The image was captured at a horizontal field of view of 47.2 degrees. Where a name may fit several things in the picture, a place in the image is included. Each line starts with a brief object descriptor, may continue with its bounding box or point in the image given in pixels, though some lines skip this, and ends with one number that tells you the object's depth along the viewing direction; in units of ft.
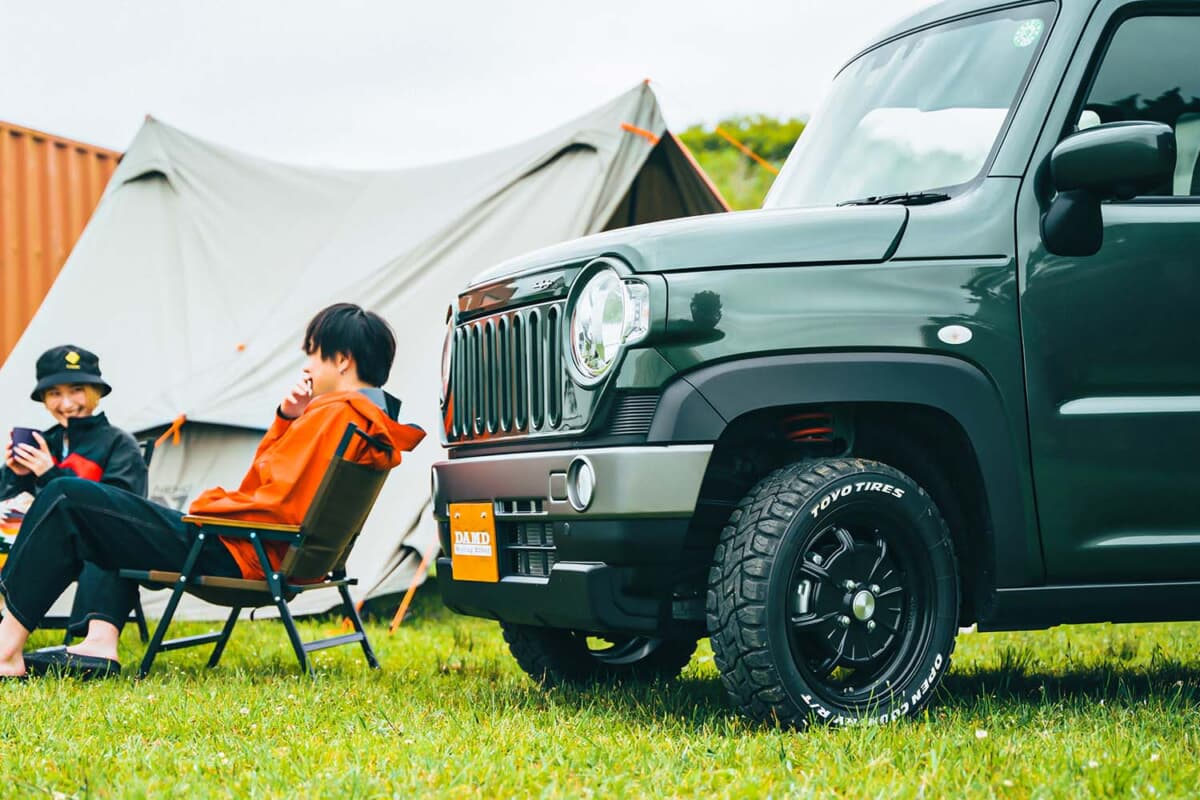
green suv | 11.62
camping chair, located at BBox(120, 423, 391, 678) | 16.70
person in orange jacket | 16.47
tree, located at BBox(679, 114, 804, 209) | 102.32
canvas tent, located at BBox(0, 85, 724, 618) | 25.54
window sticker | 13.17
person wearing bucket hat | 18.92
